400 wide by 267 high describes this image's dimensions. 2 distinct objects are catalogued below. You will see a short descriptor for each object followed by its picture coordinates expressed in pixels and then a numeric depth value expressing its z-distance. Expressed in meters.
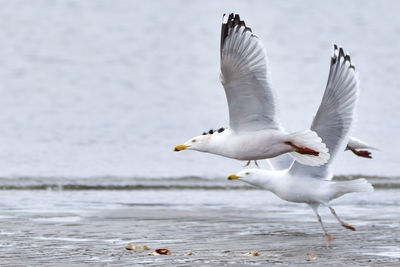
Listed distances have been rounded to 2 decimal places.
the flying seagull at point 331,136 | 18.59
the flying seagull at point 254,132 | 16.28
